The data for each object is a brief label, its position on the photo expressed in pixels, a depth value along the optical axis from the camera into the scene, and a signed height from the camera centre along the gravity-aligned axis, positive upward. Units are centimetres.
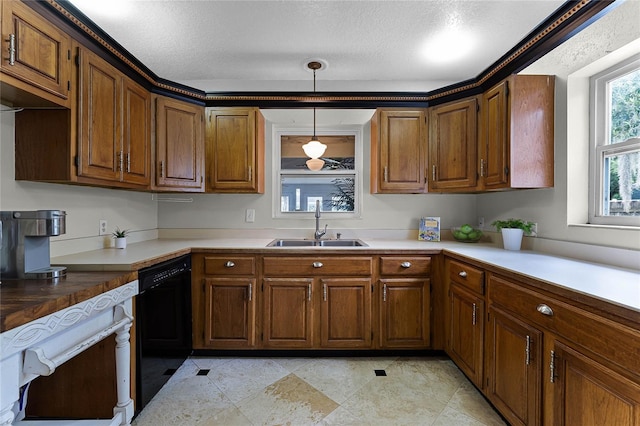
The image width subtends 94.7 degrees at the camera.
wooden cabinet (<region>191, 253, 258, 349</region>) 233 -77
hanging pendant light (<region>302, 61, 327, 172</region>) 227 +49
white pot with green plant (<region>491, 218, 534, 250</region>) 221 -15
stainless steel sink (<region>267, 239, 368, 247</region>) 277 -30
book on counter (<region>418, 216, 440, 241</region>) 277 -16
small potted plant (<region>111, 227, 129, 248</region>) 222 -21
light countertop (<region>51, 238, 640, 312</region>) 118 -29
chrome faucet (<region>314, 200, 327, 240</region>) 288 -16
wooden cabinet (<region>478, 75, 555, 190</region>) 204 +56
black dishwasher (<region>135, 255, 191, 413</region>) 173 -74
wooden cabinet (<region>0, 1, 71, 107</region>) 128 +74
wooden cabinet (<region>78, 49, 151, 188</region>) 171 +57
